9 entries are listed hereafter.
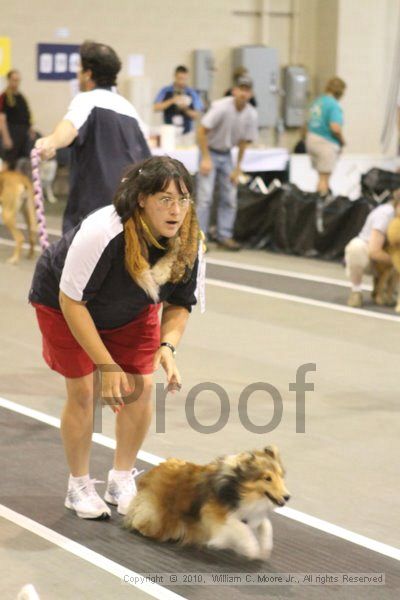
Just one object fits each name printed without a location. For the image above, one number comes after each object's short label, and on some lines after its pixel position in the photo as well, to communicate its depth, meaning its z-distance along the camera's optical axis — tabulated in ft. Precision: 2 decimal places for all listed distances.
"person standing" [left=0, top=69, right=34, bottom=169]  41.93
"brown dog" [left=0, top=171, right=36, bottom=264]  31.48
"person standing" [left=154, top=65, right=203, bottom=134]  44.11
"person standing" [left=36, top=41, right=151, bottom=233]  15.17
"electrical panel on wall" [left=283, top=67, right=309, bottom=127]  55.26
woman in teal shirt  38.55
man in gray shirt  32.65
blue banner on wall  49.52
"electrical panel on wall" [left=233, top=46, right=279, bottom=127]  53.93
